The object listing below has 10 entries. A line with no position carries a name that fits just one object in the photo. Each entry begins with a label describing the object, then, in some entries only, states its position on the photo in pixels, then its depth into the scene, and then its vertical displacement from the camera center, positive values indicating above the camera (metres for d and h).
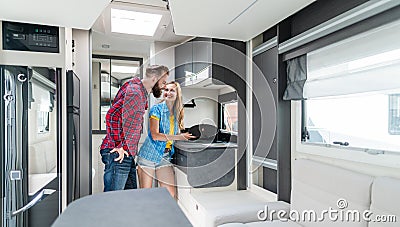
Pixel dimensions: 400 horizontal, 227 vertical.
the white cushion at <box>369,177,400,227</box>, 1.15 -0.41
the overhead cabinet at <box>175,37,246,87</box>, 2.77 +0.59
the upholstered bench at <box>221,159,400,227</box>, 1.21 -0.47
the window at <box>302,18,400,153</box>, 1.38 +0.13
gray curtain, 2.00 +0.29
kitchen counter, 2.71 -0.53
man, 2.18 -0.13
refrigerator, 1.81 -0.22
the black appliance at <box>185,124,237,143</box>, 3.03 -0.26
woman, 2.35 -0.24
